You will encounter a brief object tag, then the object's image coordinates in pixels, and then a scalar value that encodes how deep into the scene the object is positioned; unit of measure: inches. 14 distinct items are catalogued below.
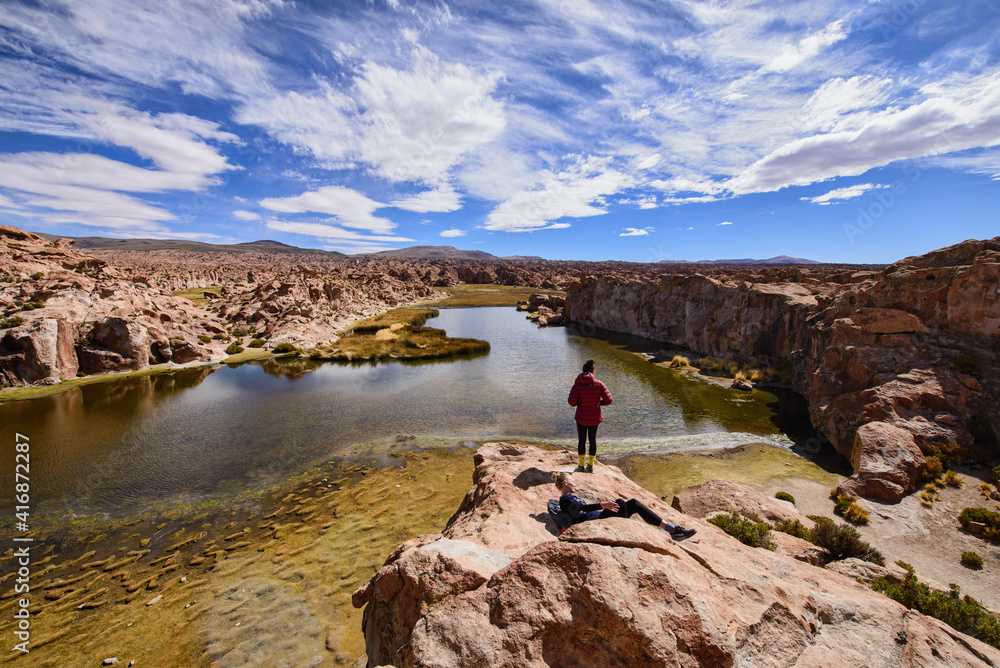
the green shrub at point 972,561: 395.8
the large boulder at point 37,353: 992.2
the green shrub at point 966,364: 636.7
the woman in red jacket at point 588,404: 393.7
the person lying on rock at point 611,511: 269.3
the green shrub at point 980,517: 442.0
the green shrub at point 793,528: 394.6
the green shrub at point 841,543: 358.4
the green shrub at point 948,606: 261.0
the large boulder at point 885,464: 521.0
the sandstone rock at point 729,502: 434.9
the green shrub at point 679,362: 1476.4
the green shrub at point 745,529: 350.1
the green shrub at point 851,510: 477.4
